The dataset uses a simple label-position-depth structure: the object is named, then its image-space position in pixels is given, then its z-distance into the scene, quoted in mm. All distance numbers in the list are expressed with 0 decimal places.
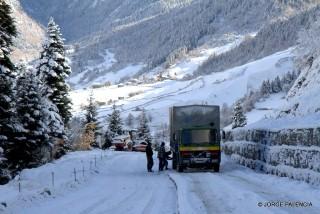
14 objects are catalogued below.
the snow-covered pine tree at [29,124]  38562
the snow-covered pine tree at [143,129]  93625
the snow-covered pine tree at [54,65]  50719
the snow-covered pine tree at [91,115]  82594
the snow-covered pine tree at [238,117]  88938
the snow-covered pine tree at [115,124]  90875
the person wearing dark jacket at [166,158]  34594
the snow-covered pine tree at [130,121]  166375
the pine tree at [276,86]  159175
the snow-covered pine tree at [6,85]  31297
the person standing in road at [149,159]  33656
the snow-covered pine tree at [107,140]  90738
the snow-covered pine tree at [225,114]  145450
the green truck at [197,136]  30719
